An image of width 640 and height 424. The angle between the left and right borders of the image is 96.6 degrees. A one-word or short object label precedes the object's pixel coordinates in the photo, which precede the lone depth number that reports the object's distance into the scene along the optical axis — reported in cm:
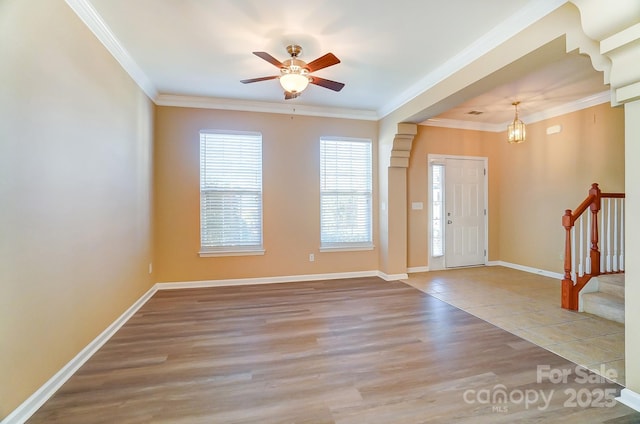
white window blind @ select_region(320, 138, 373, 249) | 491
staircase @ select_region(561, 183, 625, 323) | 322
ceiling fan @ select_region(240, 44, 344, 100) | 262
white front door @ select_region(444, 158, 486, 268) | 555
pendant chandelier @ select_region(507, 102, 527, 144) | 443
